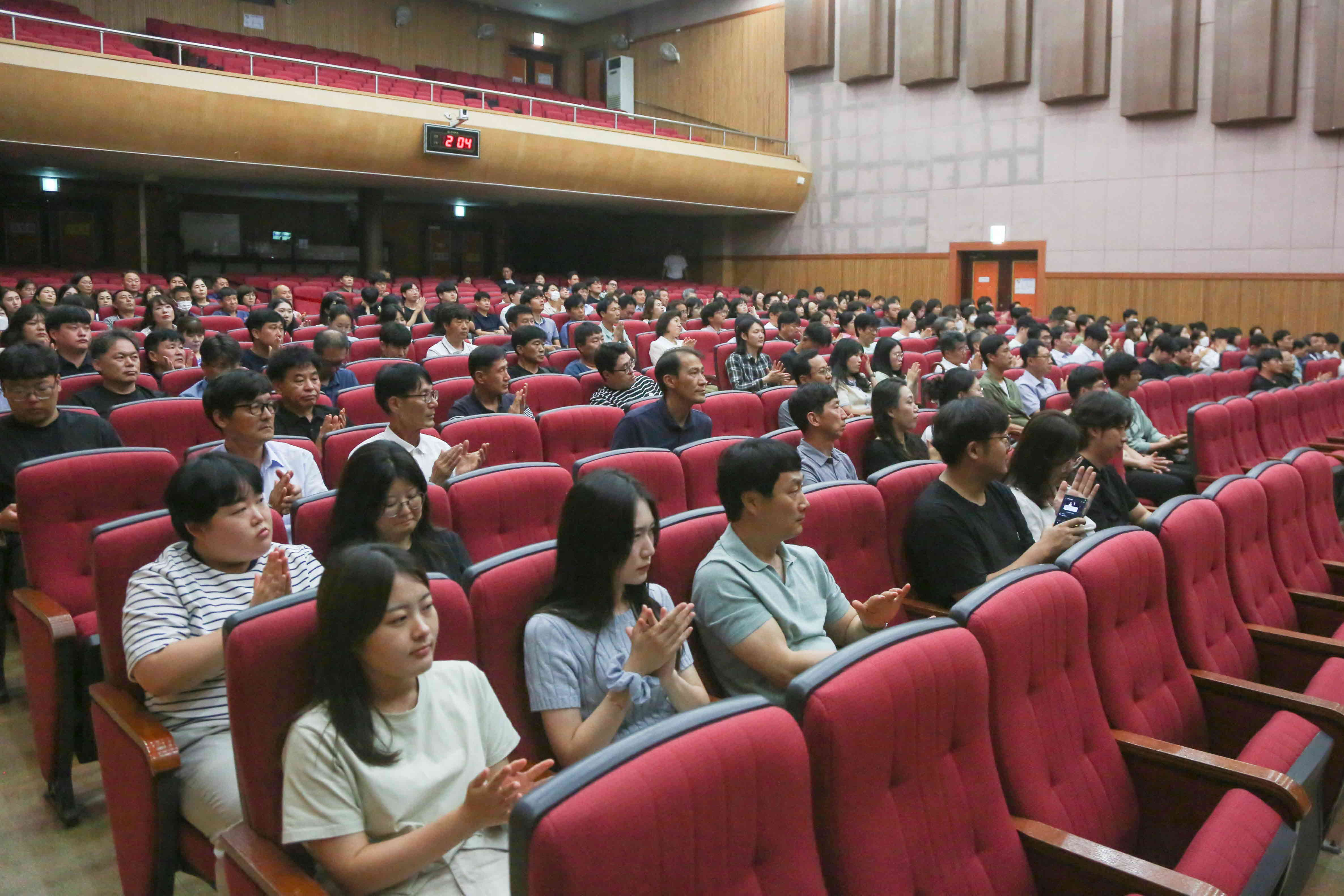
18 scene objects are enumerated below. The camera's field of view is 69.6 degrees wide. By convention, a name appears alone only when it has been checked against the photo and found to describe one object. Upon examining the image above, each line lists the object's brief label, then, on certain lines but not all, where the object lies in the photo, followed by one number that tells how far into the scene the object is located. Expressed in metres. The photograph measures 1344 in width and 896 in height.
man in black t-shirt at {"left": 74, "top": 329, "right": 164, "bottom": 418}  4.27
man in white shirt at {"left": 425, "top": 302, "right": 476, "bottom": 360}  6.47
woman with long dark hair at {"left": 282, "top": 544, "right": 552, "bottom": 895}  1.45
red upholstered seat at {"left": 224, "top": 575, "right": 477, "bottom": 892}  1.55
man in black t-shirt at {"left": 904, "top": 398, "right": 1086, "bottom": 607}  2.75
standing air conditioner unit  18.41
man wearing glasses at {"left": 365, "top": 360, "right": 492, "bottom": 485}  3.31
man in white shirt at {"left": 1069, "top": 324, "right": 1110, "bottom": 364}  8.24
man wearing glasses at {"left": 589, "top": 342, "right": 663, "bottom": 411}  4.98
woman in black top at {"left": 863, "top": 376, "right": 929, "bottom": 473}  3.91
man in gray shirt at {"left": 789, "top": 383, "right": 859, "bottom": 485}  3.50
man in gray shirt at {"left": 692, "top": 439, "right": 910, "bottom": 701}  2.06
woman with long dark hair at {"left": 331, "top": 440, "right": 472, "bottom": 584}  2.22
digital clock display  11.89
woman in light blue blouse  1.79
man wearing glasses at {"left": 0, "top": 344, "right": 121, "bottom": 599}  3.33
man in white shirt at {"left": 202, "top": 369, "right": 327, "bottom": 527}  2.95
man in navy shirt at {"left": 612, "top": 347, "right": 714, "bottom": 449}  4.06
